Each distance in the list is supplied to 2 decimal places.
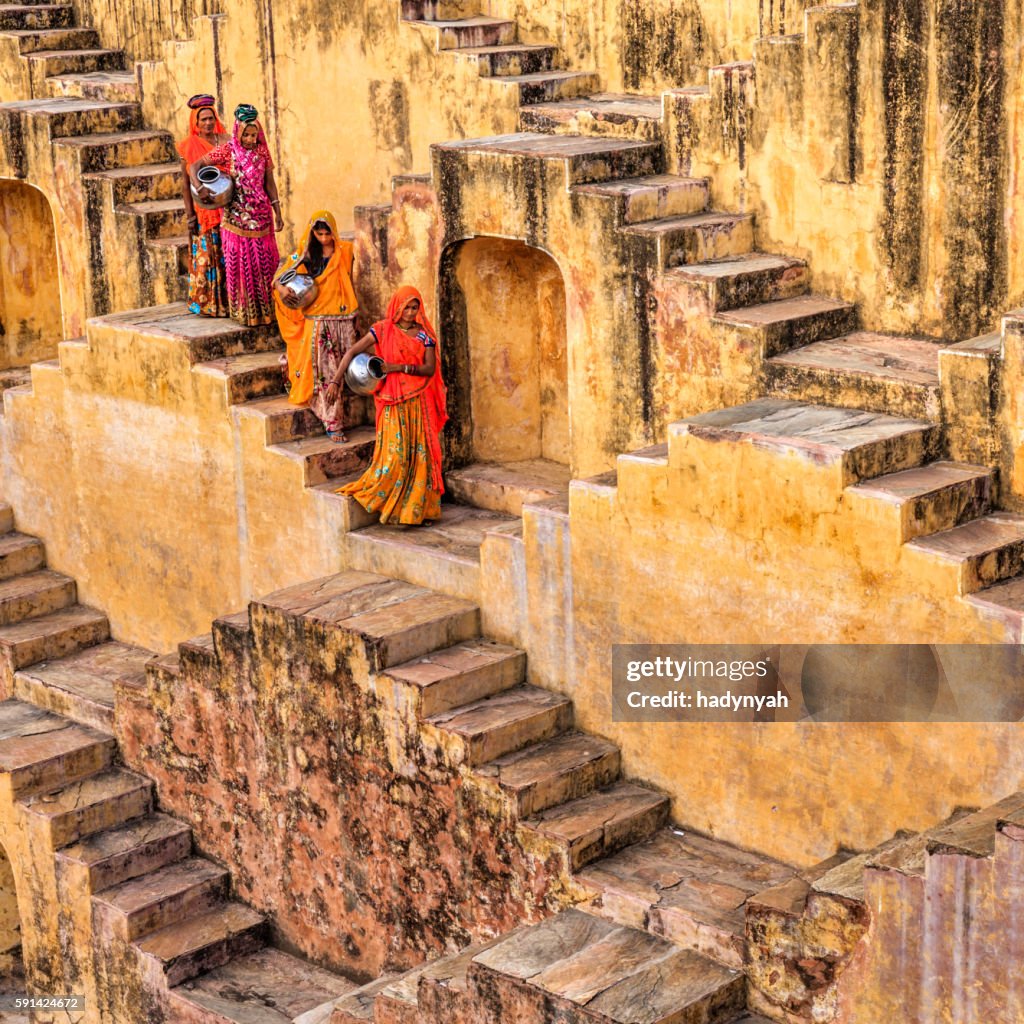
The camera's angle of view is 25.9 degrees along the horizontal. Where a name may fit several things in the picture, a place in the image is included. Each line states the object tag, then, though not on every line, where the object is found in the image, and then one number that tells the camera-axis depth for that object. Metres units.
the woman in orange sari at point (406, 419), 12.84
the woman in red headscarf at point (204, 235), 14.51
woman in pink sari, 14.16
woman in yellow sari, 13.61
